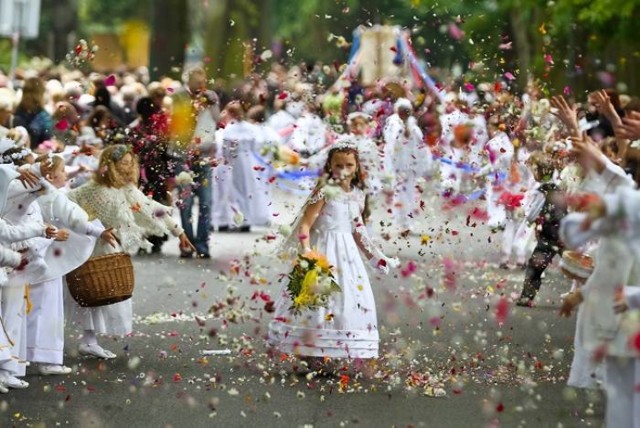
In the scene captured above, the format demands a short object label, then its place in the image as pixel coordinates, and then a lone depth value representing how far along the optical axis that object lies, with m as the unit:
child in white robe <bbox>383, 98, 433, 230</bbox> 23.11
